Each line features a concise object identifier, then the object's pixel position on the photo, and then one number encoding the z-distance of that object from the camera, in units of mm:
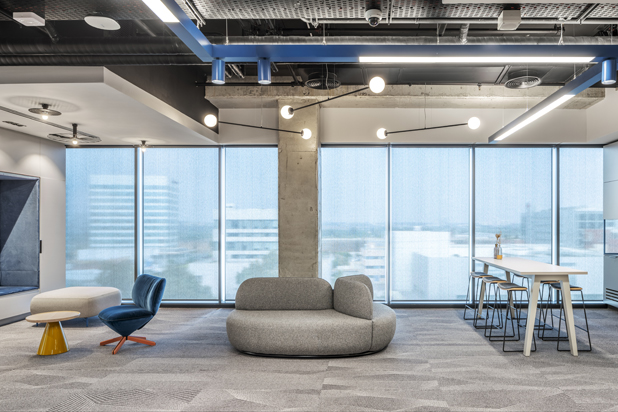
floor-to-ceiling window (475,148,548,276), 7148
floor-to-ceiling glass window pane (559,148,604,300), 7129
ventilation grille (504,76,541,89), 5101
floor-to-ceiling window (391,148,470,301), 7191
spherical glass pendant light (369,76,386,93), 4027
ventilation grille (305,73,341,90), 5441
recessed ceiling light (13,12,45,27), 3156
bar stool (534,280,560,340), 4649
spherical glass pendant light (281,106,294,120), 5090
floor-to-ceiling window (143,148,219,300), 7305
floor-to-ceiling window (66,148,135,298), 7336
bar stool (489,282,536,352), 4882
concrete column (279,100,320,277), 6715
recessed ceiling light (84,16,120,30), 3233
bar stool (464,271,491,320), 5975
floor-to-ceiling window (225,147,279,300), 7266
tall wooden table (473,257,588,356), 4492
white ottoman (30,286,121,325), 5582
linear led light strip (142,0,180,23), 2162
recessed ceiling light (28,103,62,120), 4484
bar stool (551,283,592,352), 4636
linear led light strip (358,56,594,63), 3110
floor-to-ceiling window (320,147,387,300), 7230
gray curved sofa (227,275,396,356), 4316
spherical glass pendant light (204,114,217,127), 4960
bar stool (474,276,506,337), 5434
